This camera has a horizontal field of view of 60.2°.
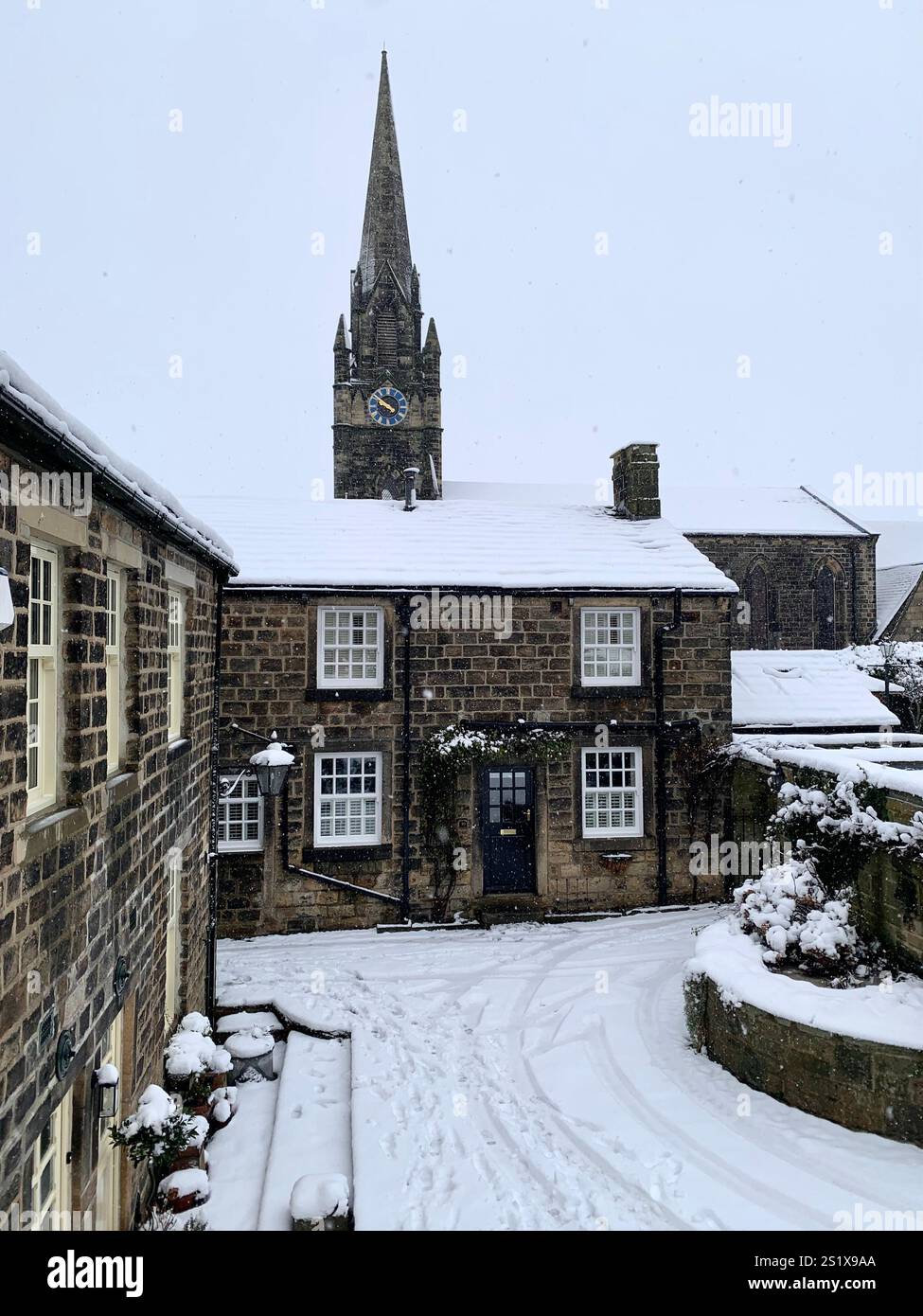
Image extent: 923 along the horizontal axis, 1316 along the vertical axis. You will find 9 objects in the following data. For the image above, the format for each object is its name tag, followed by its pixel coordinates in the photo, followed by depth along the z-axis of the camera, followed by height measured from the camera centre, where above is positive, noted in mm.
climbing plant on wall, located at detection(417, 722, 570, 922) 13898 -2223
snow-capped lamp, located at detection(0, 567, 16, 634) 3248 +230
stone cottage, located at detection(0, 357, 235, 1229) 3773 -859
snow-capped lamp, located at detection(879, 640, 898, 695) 27127 +277
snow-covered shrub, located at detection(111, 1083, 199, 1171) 5531 -3324
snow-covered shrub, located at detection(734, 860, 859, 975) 8602 -3004
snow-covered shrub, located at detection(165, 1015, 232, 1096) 7160 -3639
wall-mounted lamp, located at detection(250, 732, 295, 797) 10961 -1480
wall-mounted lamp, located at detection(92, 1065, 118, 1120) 5008 -2801
